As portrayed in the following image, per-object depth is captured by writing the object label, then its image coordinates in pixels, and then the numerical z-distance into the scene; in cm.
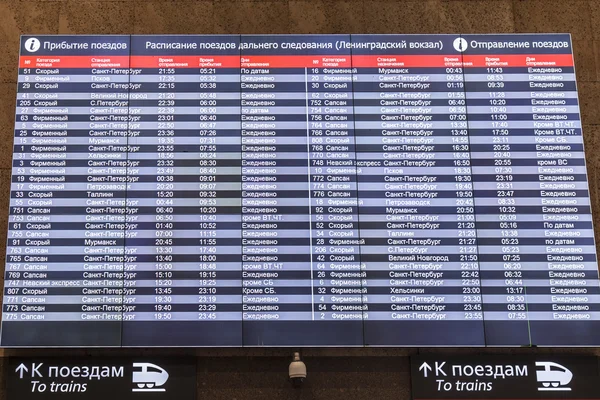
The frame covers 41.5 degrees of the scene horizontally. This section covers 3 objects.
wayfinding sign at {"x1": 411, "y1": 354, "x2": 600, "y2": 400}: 673
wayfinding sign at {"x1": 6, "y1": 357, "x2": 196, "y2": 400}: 670
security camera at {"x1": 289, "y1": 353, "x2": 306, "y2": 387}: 661
